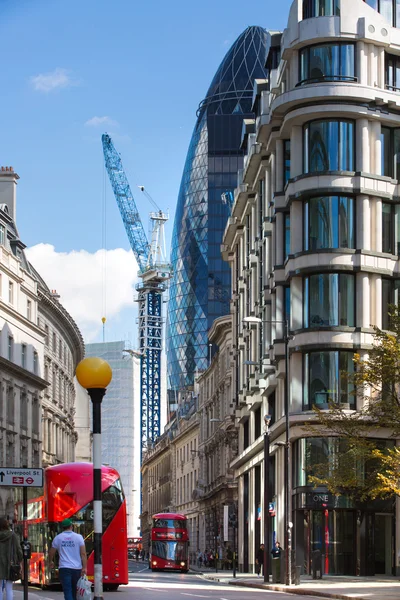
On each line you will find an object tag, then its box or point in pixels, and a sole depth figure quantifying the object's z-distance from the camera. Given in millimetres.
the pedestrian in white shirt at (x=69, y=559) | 22656
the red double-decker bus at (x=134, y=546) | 173750
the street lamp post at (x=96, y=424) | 19656
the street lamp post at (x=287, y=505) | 45844
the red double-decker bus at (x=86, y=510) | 37125
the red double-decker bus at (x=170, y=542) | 80375
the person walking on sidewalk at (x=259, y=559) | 62516
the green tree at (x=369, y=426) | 43750
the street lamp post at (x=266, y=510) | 50312
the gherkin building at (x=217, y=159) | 187750
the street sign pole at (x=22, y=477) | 24203
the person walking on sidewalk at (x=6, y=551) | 22844
